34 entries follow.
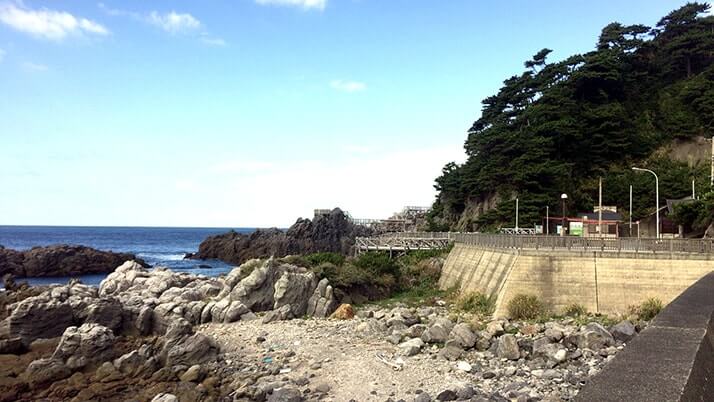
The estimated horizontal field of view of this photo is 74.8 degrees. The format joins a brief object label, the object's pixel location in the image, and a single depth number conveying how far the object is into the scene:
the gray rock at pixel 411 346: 18.98
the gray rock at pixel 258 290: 29.42
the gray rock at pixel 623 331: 18.55
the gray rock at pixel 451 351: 18.19
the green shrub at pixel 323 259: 36.12
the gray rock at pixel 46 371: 17.73
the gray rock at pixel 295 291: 29.25
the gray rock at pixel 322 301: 29.02
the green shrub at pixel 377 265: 35.53
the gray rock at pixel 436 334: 20.27
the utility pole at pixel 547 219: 46.18
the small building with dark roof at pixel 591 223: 35.60
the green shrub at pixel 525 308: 22.70
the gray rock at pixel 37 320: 22.48
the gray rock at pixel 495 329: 20.39
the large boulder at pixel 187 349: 19.16
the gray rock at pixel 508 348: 17.78
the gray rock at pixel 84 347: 19.03
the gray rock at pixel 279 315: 26.64
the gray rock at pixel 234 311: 26.88
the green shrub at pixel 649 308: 21.36
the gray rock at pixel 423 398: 14.06
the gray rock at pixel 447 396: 14.02
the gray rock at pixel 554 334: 18.89
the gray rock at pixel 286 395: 14.77
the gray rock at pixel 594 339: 18.03
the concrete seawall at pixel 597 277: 22.23
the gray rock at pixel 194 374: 17.56
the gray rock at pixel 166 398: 15.16
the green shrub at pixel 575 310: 22.62
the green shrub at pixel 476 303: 25.16
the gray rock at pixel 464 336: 19.12
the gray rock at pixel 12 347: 20.91
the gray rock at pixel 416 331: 21.50
